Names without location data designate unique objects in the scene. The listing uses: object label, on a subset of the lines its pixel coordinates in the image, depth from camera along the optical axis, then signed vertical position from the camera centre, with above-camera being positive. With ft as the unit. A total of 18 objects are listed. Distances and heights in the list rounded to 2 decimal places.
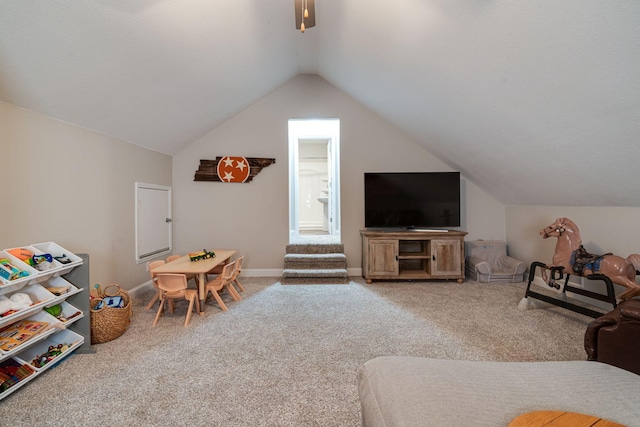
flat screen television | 13.56 +0.83
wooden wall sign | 13.97 +2.50
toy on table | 10.41 -1.58
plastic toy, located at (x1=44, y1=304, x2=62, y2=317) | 6.51 -2.30
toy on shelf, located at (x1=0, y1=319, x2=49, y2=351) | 5.32 -2.44
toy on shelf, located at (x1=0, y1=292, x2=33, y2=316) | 5.28 -1.77
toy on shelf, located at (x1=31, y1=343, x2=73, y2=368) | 5.90 -3.18
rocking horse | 7.42 -1.63
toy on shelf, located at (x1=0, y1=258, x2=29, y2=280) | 5.28 -1.09
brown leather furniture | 4.20 -2.09
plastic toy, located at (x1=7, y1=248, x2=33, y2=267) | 6.04 -0.85
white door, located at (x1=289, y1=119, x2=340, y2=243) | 15.29 +2.88
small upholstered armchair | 12.66 -2.42
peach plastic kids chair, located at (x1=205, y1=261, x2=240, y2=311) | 9.48 -2.43
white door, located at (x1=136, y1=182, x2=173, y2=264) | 11.37 -0.23
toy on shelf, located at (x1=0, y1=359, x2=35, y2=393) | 5.25 -3.19
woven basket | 7.26 -2.93
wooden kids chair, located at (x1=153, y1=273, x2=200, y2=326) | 8.37 -2.22
